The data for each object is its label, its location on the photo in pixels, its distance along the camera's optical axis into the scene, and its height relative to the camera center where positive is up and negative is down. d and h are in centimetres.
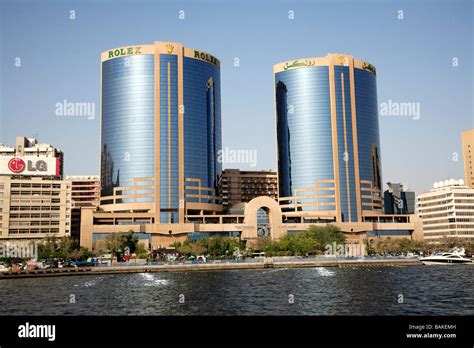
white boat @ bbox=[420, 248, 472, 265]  14700 -1129
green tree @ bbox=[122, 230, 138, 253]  17310 -411
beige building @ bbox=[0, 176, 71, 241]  16350 +813
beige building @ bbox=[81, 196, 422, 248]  18900 +25
